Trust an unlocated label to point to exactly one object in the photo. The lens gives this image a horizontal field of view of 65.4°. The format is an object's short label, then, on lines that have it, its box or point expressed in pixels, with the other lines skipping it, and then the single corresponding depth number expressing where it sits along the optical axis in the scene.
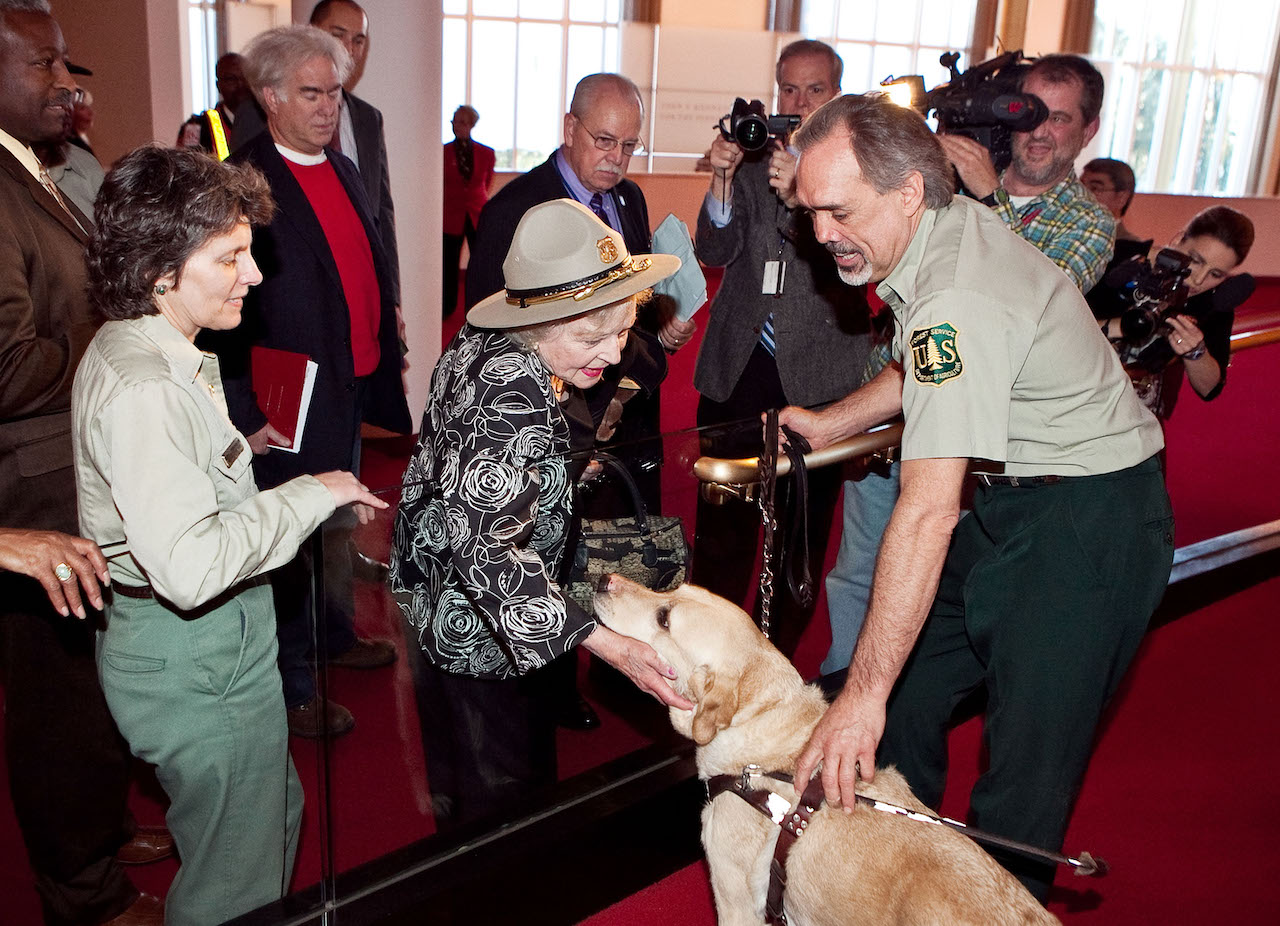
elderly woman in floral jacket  1.82
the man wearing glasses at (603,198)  3.35
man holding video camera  3.02
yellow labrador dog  1.74
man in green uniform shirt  1.82
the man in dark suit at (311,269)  3.20
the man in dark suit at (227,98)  4.91
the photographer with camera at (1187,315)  3.68
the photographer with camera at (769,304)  3.42
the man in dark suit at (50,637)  2.10
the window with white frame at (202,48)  11.19
